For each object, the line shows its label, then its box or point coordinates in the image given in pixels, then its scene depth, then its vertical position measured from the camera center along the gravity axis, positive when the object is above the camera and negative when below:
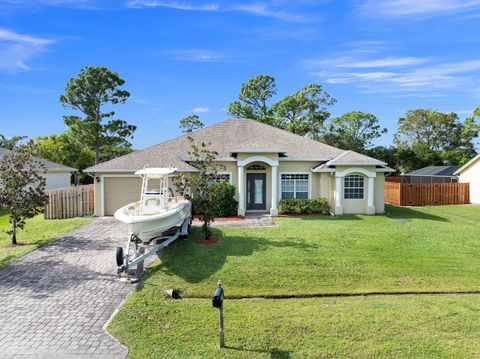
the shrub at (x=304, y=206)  19.09 -1.40
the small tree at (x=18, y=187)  12.57 -0.14
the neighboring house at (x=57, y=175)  29.00 +0.83
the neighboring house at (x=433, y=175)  31.66 +0.77
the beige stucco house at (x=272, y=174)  18.88 +0.54
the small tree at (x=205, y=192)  12.62 -0.36
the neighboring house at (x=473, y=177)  26.11 +0.46
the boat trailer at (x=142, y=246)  9.10 -2.09
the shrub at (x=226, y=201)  18.50 -1.07
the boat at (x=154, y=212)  9.77 -1.00
